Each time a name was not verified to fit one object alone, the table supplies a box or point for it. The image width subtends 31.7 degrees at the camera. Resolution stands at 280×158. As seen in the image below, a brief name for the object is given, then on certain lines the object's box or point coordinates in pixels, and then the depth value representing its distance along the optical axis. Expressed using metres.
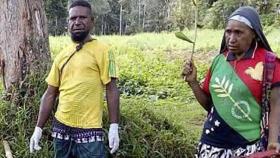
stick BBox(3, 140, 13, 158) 3.80
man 2.82
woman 2.26
